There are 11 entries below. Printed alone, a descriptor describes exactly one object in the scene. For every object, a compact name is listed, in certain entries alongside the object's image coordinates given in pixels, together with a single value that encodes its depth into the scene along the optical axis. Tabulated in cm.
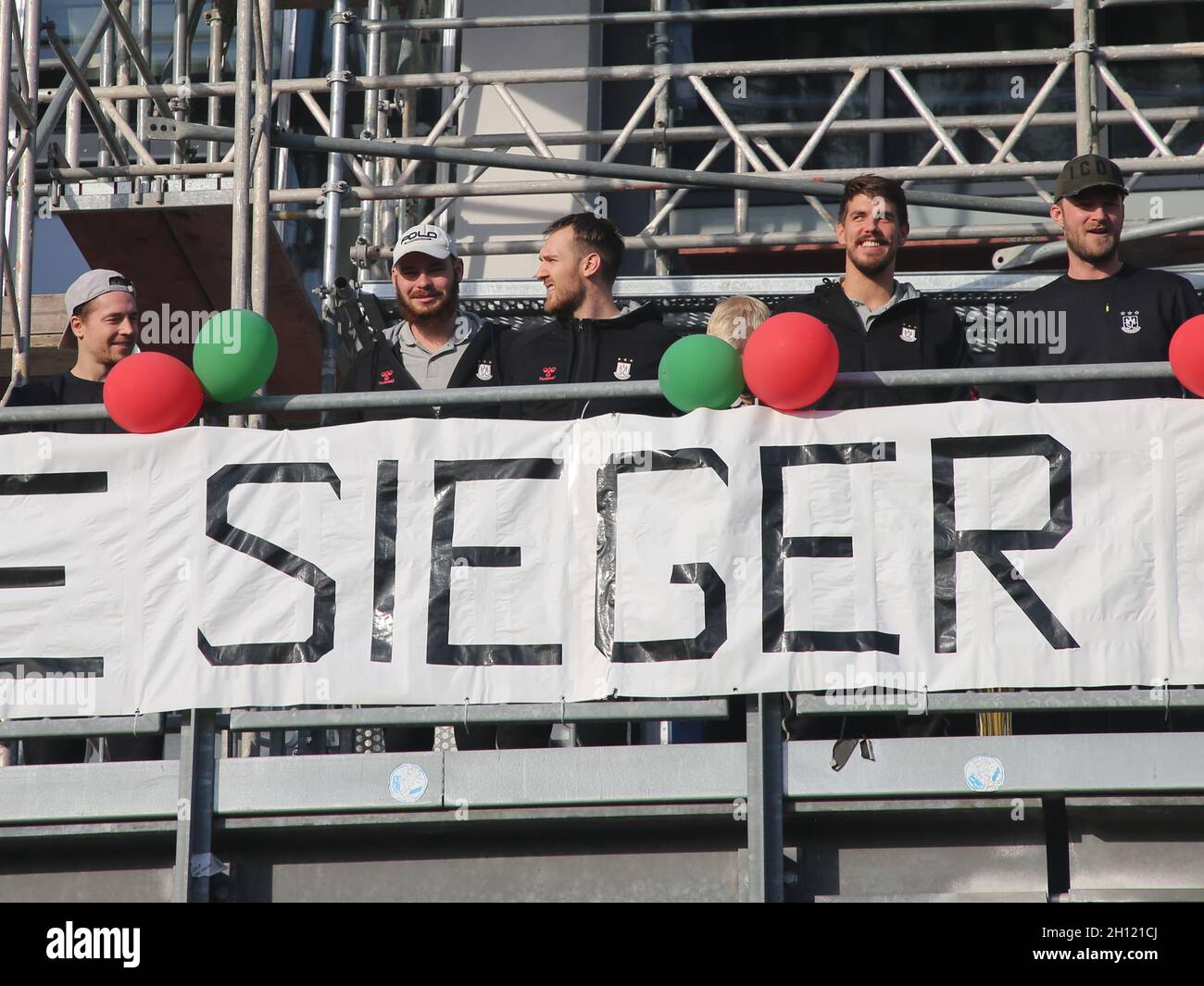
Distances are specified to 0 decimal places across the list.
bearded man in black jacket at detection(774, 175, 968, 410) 1285
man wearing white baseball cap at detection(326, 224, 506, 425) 1352
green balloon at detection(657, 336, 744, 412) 1190
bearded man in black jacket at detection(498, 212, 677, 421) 1315
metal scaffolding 1627
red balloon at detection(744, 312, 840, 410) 1161
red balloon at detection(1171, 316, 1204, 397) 1153
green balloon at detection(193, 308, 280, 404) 1236
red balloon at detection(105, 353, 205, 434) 1241
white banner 1160
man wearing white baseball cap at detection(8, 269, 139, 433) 1412
